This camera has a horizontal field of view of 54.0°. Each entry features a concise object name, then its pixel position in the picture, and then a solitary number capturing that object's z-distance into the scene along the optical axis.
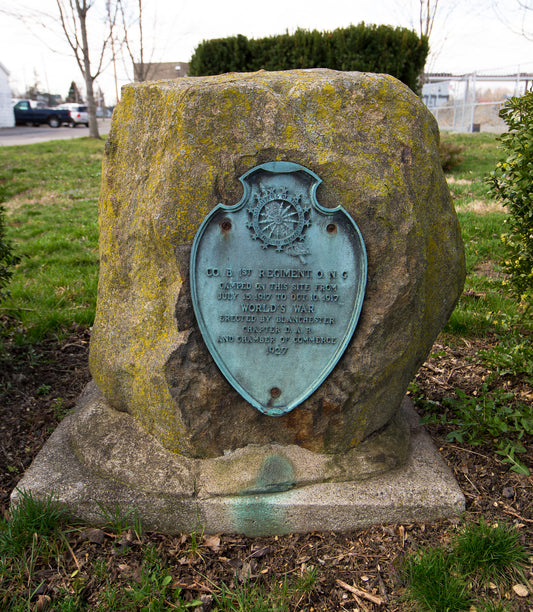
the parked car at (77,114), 34.38
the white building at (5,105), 32.91
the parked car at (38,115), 33.47
